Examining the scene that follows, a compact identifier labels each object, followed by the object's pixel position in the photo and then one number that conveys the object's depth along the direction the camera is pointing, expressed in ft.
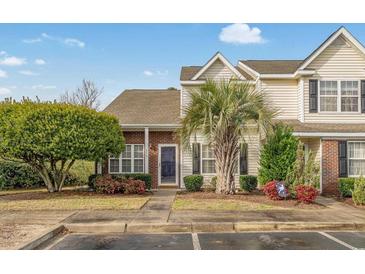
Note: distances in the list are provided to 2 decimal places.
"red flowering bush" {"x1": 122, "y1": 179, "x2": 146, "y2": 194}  53.01
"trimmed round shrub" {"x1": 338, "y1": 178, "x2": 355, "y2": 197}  50.83
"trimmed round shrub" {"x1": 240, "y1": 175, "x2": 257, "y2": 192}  56.34
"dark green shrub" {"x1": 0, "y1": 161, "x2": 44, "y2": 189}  64.54
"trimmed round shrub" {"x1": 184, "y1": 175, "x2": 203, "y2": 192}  57.86
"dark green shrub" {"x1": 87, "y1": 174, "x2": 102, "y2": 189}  56.70
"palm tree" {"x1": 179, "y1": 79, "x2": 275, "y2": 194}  48.37
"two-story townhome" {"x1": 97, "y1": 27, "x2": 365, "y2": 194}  55.26
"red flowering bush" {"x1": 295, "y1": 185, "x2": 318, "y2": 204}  42.95
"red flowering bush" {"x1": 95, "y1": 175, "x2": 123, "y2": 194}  53.01
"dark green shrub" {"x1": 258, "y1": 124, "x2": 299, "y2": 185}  50.47
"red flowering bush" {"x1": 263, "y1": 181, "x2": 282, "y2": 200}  45.98
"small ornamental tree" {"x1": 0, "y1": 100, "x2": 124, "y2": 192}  47.37
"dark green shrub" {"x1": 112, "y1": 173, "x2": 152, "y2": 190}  58.18
